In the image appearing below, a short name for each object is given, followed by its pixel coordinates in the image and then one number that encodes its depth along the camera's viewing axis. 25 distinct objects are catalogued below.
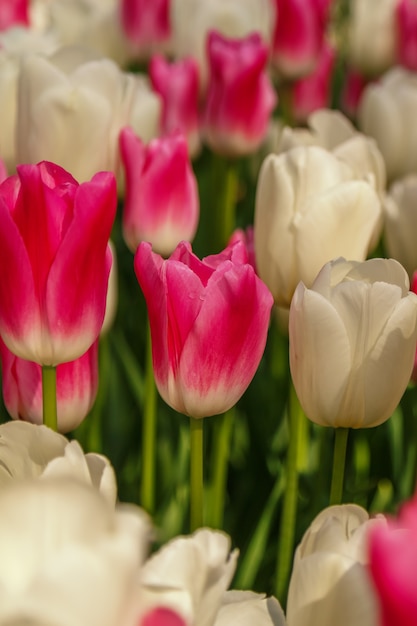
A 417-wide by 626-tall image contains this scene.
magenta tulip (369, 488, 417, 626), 0.76
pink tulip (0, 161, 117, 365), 0.95
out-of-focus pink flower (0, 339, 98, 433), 1.01
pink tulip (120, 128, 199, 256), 1.13
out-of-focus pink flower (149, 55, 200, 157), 1.30
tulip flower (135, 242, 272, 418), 0.96
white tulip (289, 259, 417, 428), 0.97
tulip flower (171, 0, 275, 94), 1.54
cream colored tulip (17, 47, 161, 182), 1.15
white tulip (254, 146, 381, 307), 1.07
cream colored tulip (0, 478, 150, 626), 0.79
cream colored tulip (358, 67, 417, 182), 1.35
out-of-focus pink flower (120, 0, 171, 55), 1.62
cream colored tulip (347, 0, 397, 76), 1.74
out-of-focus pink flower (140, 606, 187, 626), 0.80
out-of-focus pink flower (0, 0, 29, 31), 1.74
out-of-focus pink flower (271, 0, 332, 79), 1.54
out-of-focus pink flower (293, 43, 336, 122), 1.75
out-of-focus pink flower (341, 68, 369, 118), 1.82
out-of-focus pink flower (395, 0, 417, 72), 1.65
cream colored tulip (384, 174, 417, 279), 1.17
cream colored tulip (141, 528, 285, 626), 0.83
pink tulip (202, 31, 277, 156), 1.30
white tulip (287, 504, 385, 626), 0.88
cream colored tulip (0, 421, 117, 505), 0.91
